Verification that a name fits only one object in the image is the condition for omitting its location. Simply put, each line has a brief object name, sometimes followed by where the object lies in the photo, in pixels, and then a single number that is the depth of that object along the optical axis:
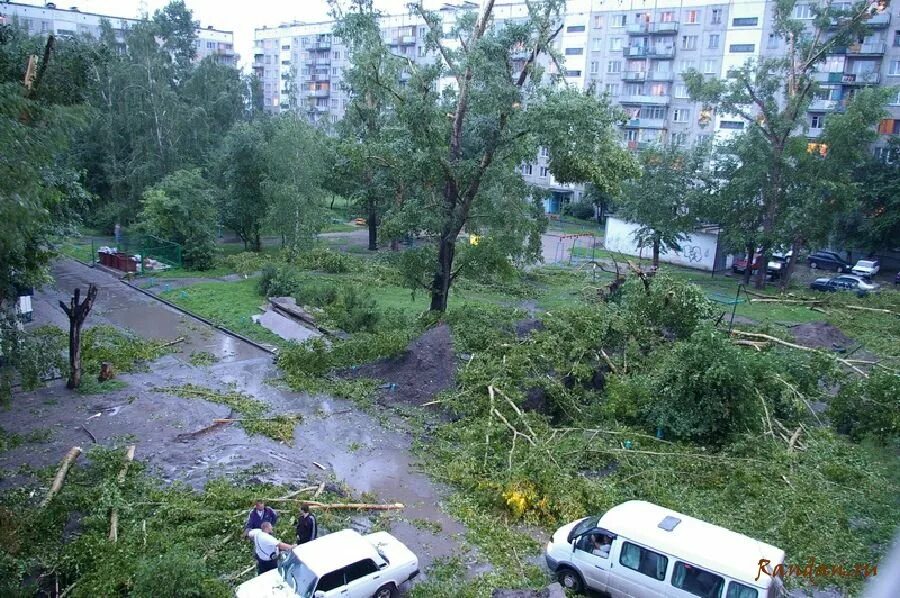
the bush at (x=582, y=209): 60.88
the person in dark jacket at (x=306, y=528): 10.07
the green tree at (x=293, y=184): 32.97
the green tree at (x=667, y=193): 36.22
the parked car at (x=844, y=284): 34.78
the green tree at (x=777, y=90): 31.64
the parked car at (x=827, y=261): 42.94
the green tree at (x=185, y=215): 31.97
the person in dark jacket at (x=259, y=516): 10.27
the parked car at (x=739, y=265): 41.00
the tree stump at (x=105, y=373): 17.75
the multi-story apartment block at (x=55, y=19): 68.88
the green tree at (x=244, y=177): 34.56
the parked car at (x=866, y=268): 39.53
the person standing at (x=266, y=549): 9.58
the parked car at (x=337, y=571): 8.90
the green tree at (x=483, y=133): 18.16
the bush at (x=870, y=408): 14.88
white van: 8.72
